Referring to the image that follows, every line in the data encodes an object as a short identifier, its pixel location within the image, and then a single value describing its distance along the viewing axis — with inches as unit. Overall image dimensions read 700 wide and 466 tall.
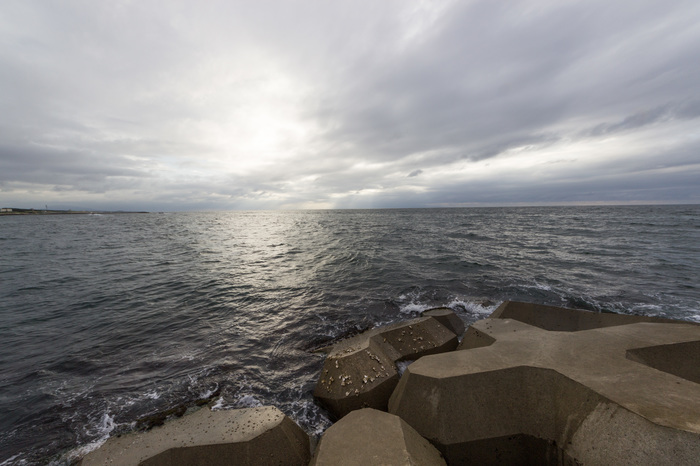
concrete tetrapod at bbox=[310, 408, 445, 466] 128.6
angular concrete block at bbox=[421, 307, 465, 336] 345.4
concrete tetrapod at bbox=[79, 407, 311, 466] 152.6
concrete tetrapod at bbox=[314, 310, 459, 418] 213.3
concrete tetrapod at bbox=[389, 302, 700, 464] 115.7
